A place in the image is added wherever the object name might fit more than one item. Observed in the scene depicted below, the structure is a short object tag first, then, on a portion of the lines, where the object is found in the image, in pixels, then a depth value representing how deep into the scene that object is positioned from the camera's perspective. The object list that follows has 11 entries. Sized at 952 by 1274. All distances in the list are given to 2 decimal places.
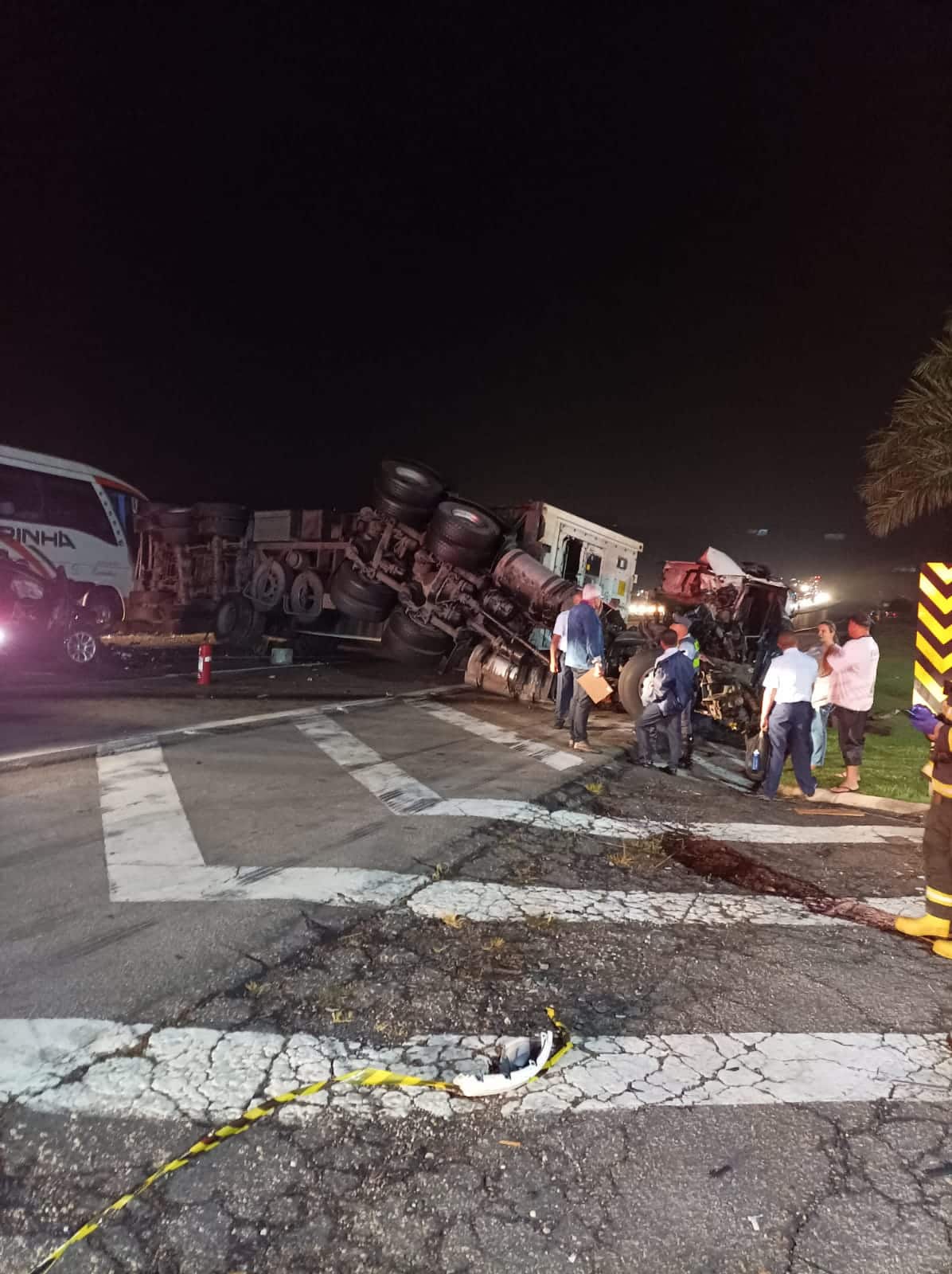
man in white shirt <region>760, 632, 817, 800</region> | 6.84
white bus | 11.80
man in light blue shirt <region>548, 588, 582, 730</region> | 9.05
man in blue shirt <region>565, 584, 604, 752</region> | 8.38
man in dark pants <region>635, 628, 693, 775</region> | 7.68
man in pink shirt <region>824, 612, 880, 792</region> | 7.38
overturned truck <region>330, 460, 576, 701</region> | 12.27
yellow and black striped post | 7.22
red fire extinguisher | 11.04
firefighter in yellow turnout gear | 3.97
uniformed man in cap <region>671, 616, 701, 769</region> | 8.07
